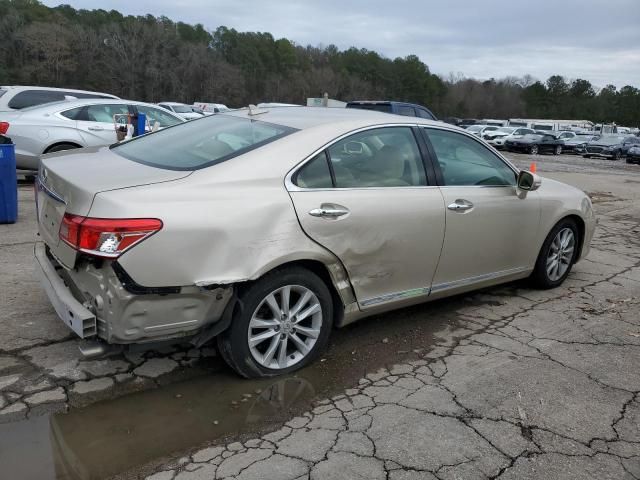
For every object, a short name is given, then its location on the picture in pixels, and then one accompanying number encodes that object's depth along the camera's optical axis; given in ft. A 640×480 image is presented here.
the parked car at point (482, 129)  113.19
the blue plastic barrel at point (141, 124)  32.27
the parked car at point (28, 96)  33.50
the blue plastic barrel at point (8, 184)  21.48
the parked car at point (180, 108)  98.68
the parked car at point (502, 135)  104.53
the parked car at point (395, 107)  48.75
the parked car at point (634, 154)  91.30
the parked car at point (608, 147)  102.17
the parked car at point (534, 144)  101.55
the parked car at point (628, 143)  99.79
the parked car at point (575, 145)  112.93
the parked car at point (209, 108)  109.40
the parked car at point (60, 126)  29.86
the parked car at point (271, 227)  9.37
